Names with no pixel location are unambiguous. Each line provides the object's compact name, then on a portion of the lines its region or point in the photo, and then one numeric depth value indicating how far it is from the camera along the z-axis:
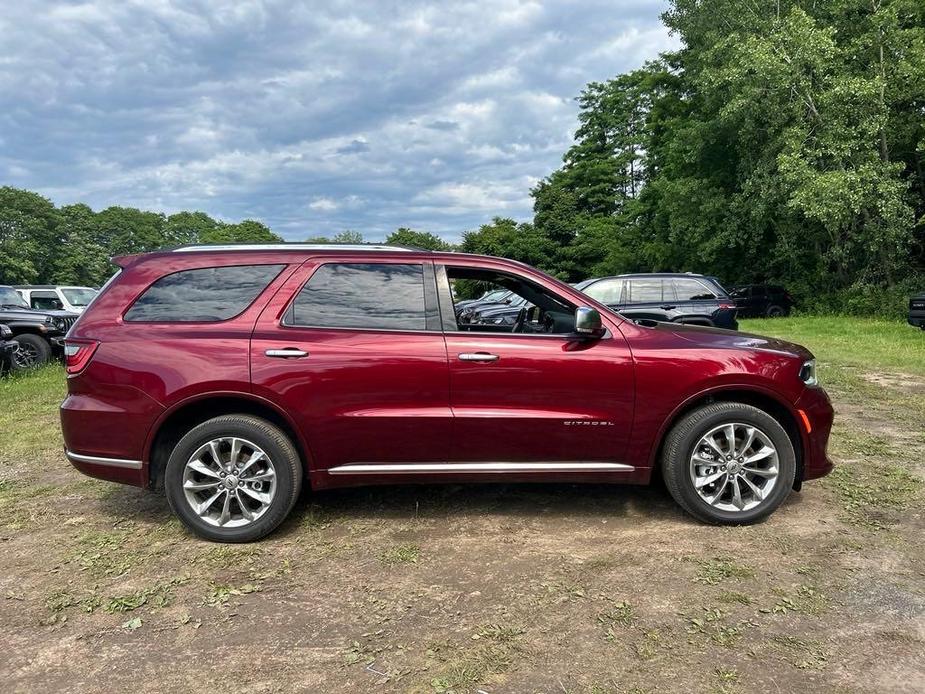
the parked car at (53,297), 14.18
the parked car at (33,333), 10.53
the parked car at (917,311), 13.70
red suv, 3.59
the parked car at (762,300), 24.20
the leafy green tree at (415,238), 73.00
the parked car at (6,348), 9.57
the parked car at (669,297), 10.84
